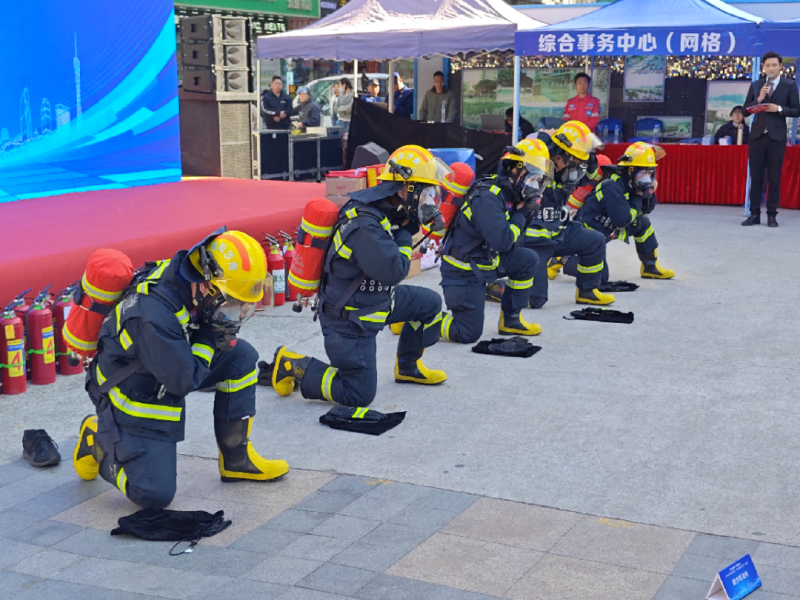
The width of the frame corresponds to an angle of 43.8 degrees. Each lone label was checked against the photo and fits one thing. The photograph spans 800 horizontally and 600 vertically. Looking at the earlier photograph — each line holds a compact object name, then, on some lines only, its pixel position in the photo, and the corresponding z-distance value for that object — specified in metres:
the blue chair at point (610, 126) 17.03
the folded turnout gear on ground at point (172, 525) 4.42
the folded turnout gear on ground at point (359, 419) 5.92
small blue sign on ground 3.71
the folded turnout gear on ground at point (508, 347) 7.55
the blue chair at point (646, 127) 16.95
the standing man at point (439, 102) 18.47
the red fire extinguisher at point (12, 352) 6.39
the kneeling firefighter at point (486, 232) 7.40
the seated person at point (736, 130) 15.55
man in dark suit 12.85
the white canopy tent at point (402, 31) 15.64
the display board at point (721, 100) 16.47
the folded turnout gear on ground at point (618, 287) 9.80
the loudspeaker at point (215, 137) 13.88
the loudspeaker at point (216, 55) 13.73
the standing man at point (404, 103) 19.61
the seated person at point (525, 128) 17.14
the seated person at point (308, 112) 18.94
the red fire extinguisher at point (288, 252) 9.22
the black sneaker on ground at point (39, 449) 5.31
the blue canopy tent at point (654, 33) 13.41
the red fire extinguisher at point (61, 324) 6.89
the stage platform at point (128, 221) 7.18
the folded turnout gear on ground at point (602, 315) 8.55
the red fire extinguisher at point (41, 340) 6.59
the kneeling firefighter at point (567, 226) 8.45
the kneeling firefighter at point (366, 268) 5.82
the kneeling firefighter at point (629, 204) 9.61
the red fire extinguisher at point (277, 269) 8.97
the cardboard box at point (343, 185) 9.84
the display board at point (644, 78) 17.03
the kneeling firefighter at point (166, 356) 4.42
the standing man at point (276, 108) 17.47
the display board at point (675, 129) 16.97
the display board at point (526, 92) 17.69
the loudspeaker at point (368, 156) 12.88
